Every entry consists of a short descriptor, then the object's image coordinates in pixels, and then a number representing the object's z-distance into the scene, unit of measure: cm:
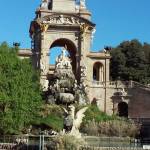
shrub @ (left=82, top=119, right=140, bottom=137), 5670
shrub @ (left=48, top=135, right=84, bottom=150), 3719
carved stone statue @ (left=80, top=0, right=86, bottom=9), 8480
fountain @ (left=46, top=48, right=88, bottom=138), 6744
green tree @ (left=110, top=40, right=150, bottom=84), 9856
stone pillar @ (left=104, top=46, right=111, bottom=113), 8159
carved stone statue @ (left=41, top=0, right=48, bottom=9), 8450
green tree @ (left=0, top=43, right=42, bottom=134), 5134
